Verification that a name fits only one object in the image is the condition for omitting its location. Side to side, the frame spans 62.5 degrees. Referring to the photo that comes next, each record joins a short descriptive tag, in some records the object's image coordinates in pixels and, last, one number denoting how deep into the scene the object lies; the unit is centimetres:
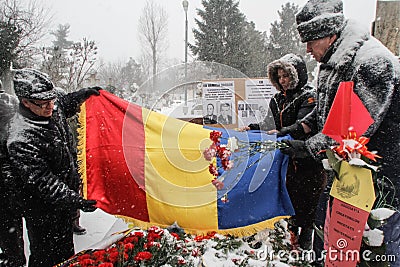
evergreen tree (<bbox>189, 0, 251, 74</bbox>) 1531
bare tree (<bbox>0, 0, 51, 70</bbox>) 773
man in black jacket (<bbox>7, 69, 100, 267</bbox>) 191
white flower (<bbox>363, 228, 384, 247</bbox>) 127
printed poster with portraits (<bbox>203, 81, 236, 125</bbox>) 243
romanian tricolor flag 250
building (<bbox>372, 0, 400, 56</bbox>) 314
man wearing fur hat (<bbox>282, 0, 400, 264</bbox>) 148
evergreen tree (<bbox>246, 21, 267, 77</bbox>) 1833
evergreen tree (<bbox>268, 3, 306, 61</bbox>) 2498
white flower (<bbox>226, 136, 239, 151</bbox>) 240
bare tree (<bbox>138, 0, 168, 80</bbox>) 1744
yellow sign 116
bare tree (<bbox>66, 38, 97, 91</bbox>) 905
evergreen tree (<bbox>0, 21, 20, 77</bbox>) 670
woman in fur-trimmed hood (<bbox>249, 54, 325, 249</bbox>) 271
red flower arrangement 190
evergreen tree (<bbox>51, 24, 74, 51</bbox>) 3733
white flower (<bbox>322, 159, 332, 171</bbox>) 139
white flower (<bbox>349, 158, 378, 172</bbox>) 116
